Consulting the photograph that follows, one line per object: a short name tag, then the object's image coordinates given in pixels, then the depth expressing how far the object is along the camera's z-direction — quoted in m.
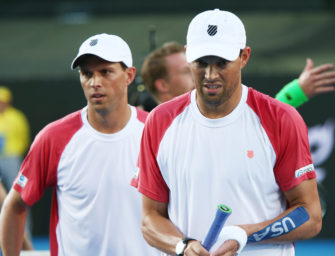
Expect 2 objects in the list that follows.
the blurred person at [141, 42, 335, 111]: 10.96
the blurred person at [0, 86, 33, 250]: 22.30
